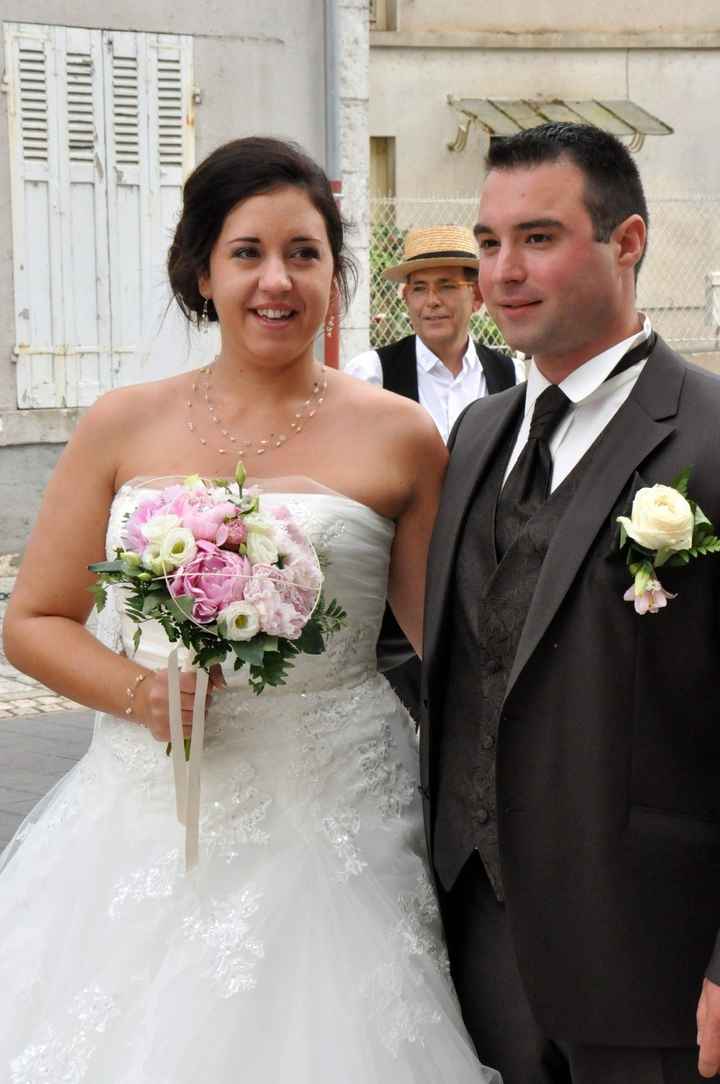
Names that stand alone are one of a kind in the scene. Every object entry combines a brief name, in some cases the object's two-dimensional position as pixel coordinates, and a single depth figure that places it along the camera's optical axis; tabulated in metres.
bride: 2.83
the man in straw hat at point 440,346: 6.66
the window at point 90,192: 10.27
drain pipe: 11.04
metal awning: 21.52
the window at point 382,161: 22.03
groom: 2.59
